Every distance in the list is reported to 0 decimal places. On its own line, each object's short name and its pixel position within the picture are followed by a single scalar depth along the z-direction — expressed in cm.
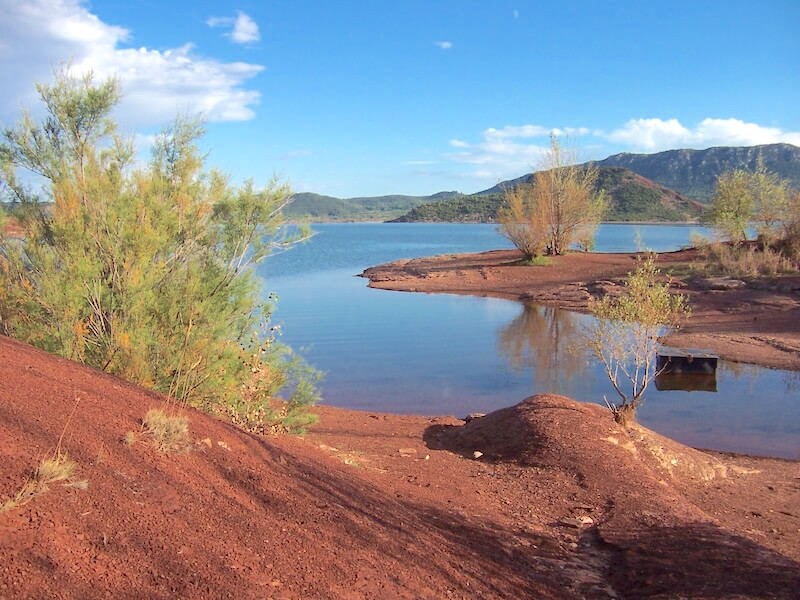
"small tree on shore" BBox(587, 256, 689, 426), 1124
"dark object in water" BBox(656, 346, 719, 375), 1775
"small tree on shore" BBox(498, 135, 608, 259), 4212
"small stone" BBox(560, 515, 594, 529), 743
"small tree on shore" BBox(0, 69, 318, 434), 774
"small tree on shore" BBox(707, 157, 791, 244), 3538
